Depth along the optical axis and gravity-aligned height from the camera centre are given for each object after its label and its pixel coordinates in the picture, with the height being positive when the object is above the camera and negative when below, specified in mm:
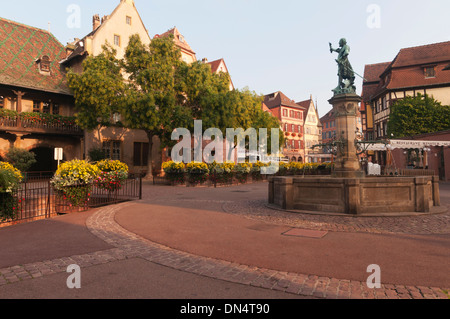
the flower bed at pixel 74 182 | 9867 -395
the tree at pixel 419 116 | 29844 +5448
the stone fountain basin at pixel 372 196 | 8445 -877
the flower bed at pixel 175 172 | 20953 -188
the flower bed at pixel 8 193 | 7770 -620
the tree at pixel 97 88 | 22266 +6604
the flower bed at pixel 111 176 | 11398 -255
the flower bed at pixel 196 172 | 20656 -212
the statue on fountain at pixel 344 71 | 11992 +4126
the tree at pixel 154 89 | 22109 +6726
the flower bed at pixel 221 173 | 21281 -302
